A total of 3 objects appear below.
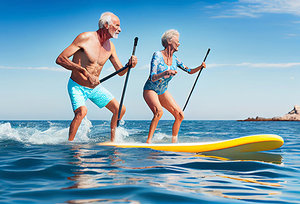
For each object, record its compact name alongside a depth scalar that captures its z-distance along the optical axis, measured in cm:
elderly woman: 580
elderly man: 558
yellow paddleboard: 497
